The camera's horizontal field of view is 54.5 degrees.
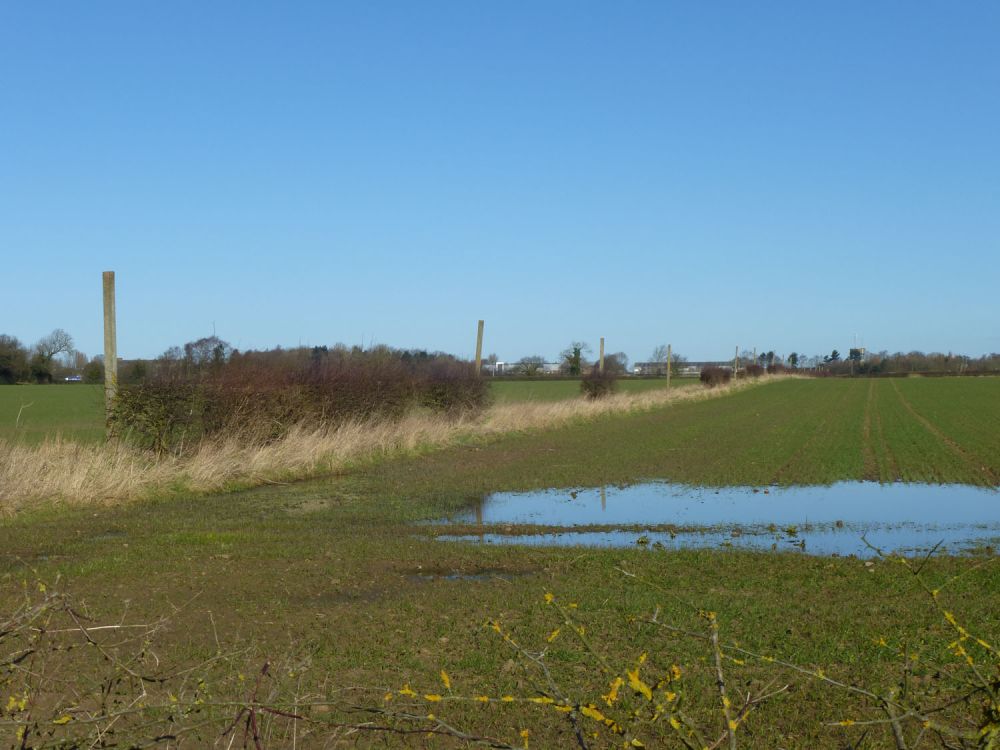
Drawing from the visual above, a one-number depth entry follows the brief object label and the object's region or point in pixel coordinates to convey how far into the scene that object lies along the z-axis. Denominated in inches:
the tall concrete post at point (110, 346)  774.5
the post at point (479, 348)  1545.0
